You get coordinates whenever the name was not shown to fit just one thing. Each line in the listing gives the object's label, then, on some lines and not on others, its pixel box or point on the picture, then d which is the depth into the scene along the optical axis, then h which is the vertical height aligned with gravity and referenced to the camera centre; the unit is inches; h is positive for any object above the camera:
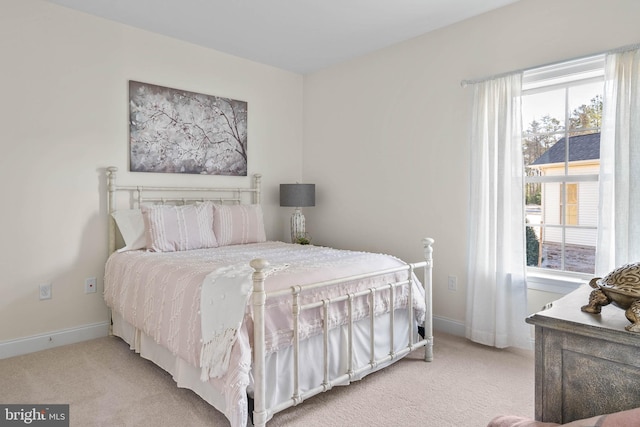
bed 71.2 -23.2
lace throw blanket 70.1 -20.9
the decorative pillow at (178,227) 121.6 -7.4
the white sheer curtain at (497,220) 111.4 -5.1
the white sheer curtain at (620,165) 91.0 +8.9
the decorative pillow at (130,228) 122.8 -7.5
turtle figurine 43.9 -11.0
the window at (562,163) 107.2 +11.5
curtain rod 92.0 +37.5
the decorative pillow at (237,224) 138.8 -7.4
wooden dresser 43.5 -19.1
